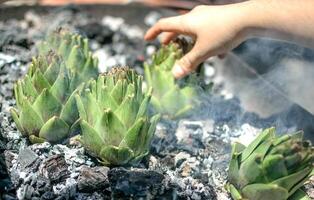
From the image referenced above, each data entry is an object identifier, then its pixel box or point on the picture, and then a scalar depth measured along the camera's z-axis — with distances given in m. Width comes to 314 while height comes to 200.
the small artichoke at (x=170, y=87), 0.81
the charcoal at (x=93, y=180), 0.66
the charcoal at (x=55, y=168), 0.67
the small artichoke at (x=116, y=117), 0.67
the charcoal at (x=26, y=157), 0.68
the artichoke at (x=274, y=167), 0.64
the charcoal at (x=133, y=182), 0.66
